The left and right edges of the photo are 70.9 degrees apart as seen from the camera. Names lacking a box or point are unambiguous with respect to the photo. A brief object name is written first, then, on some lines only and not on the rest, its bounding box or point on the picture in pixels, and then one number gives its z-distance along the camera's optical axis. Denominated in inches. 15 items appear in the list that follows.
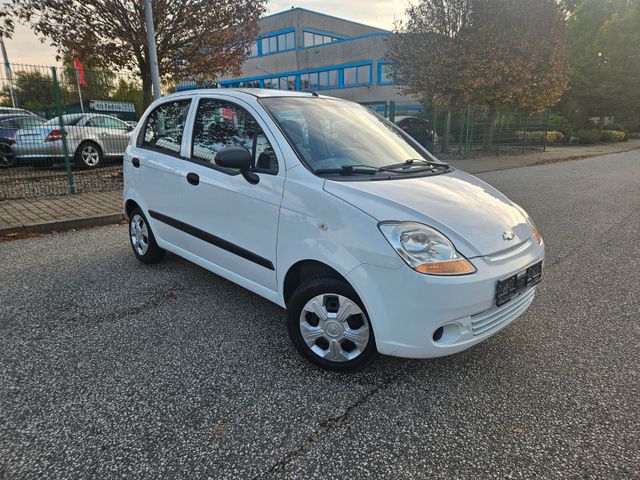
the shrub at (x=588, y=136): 1144.2
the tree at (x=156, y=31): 380.5
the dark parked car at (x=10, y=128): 341.7
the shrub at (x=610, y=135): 1213.6
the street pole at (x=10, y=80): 306.6
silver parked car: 341.4
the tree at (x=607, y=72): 1386.6
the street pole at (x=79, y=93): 355.4
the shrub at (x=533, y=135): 861.8
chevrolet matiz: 96.7
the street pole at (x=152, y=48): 352.5
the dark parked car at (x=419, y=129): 700.7
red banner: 357.1
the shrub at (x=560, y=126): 1182.7
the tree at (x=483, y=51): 648.4
